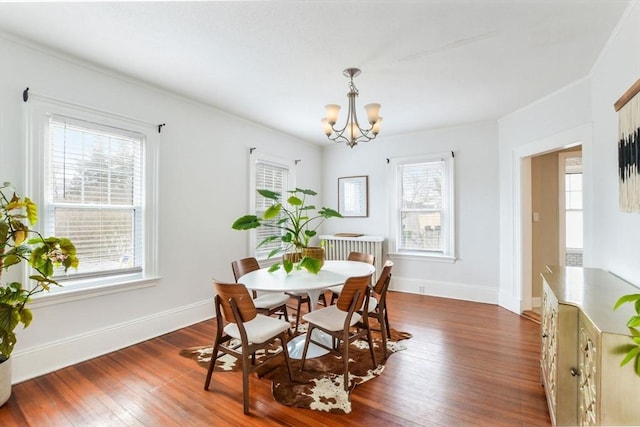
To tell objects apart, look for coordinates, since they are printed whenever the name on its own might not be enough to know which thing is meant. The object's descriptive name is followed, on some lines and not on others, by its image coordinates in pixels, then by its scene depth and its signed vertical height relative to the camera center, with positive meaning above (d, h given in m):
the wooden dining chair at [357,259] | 3.34 -0.51
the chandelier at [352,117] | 2.64 +0.88
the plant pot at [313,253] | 2.75 -0.34
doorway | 3.99 +0.03
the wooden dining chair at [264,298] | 2.78 -0.82
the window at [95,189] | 2.43 +0.25
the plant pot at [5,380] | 1.98 -1.10
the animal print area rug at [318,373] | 2.05 -1.26
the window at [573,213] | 4.75 +0.03
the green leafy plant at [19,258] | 1.90 -0.28
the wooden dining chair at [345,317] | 2.20 -0.82
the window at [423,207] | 4.63 +0.14
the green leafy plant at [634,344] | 1.01 -0.45
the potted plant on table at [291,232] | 2.49 -0.16
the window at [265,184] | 4.33 +0.50
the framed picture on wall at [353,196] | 5.36 +0.36
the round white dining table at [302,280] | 2.28 -0.53
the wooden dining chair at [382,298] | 2.65 -0.76
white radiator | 4.95 -0.53
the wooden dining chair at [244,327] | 1.96 -0.80
